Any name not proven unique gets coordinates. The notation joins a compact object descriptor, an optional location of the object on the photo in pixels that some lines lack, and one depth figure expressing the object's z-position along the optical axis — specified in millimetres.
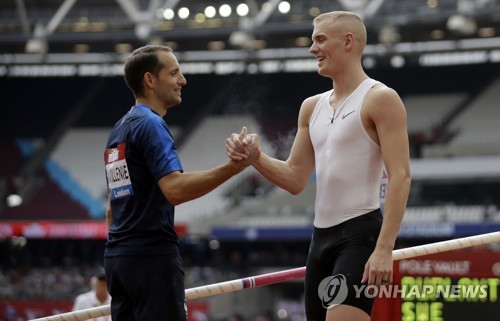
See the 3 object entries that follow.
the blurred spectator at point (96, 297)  17875
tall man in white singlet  8102
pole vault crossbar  10062
